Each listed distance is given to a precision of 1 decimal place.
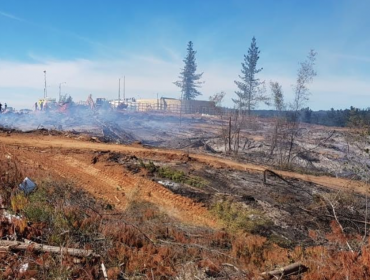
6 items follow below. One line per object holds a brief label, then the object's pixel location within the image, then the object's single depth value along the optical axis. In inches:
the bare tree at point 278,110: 1007.0
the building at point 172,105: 2455.7
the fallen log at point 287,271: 223.5
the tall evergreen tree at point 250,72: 2139.5
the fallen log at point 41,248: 221.9
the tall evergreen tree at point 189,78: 2623.0
